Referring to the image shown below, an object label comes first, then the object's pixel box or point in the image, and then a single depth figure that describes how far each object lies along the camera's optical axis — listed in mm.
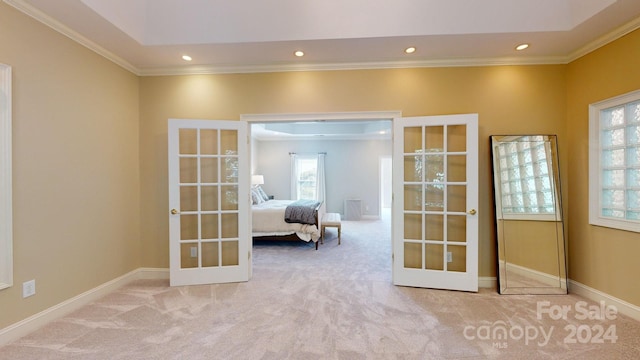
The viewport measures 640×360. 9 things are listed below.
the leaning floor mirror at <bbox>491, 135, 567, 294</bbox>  2861
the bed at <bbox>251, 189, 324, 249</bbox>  4629
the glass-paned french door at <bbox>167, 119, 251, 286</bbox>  3043
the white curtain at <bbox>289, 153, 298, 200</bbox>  8055
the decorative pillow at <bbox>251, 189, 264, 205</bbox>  5695
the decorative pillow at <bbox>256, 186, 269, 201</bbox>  6441
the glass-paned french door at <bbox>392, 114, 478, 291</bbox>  2818
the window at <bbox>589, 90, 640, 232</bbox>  2320
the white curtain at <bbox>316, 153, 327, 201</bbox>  7832
